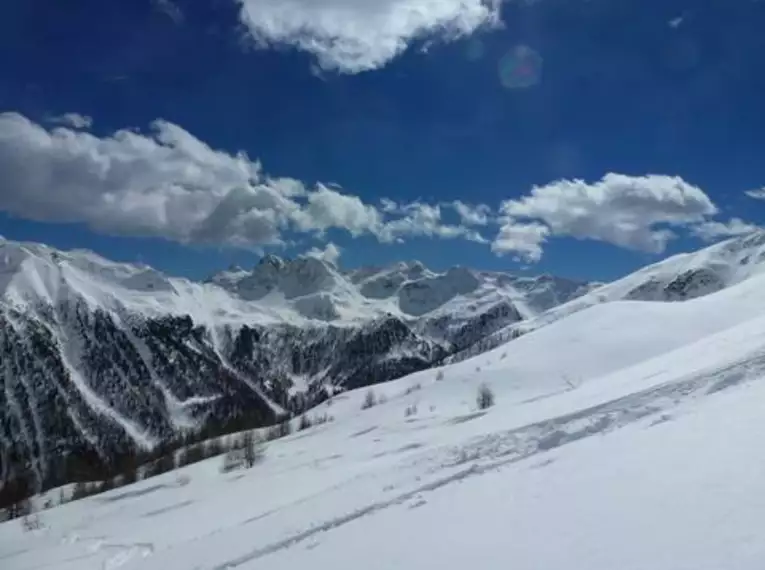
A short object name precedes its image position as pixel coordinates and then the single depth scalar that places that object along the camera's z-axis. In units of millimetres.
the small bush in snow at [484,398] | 56750
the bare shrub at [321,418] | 84125
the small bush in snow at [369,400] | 88512
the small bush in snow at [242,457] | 51062
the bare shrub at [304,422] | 85088
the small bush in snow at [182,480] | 47881
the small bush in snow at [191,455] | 91700
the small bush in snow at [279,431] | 86125
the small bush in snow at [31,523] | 43450
